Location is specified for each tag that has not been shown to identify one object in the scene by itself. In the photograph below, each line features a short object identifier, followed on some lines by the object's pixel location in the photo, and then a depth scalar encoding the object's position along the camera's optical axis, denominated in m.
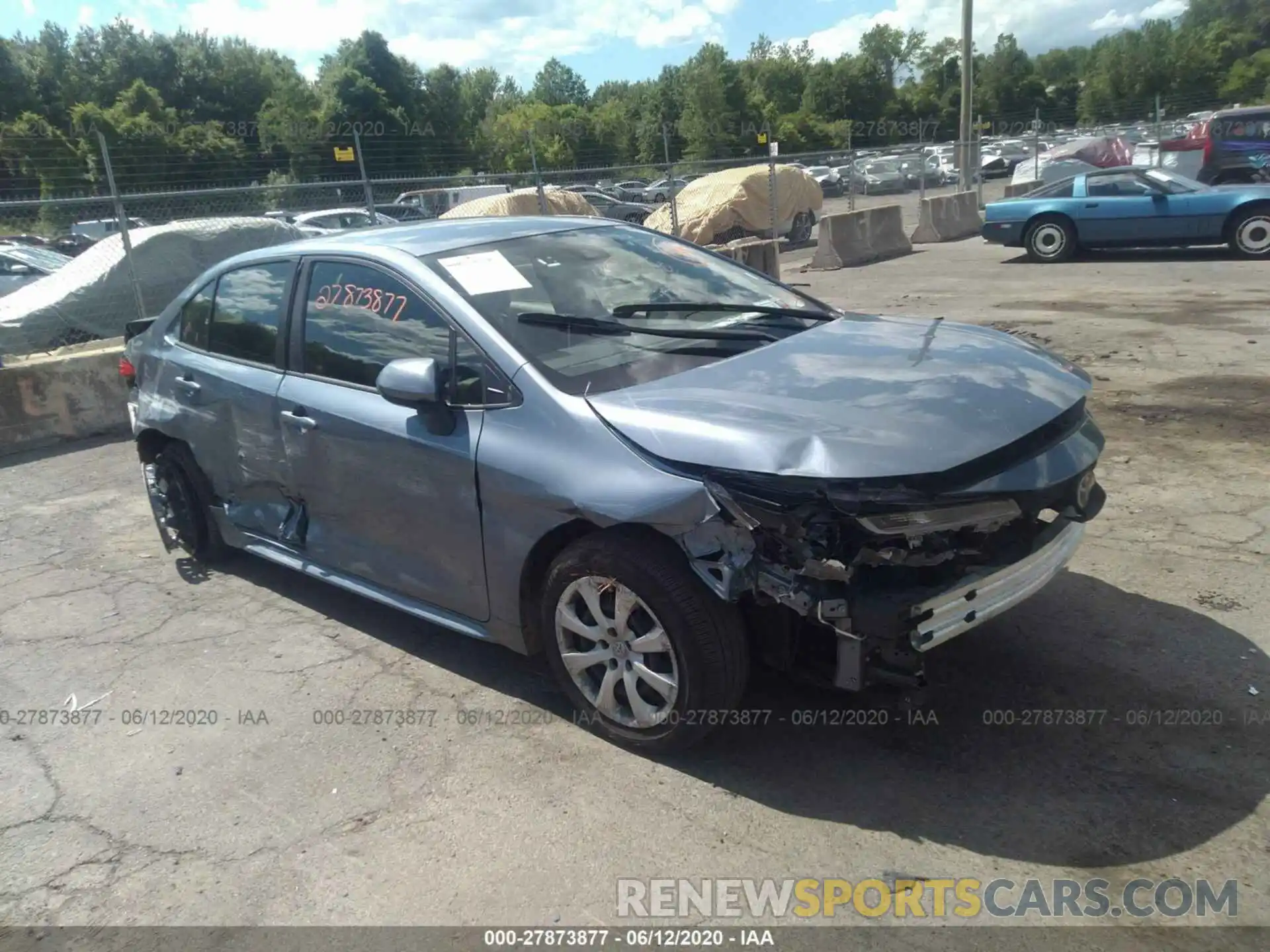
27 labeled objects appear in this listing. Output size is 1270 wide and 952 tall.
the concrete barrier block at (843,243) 17.81
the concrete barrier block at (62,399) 8.35
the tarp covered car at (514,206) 17.42
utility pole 24.92
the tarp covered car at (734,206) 20.89
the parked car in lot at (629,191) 29.70
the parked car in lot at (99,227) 12.51
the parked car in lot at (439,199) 17.02
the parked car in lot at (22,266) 15.18
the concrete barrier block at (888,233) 18.69
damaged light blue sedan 2.94
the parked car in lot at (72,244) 13.84
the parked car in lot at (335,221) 19.45
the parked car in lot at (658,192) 25.95
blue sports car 13.53
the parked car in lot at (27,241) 17.16
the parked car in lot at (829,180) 35.47
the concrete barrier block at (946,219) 20.84
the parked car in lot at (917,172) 34.00
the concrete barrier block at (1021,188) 24.01
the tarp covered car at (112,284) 10.98
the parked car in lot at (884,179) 33.25
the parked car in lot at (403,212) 16.83
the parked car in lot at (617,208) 26.33
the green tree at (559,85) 102.56
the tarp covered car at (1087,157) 25.61
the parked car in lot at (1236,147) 16.67
